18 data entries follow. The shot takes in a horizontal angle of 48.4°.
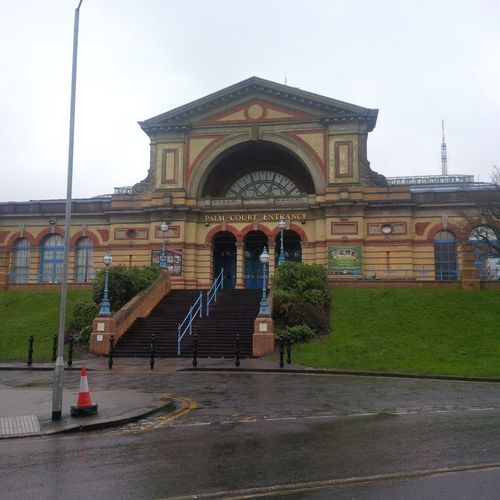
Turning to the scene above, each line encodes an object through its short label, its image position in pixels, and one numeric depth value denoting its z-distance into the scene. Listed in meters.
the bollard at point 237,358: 19.92
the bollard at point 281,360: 19.64
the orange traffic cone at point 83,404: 10.51
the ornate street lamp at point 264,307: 23.77
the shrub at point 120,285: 28.17
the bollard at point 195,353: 19.92
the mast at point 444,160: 82.06
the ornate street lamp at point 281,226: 27.33
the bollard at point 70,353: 21.39
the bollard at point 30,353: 20.98
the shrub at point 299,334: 23.62
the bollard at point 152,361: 19.75
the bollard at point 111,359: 20.24
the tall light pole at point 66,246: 10.37
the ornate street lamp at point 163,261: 32.91
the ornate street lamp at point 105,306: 24.86
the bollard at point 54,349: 22.29
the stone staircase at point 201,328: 23.66
